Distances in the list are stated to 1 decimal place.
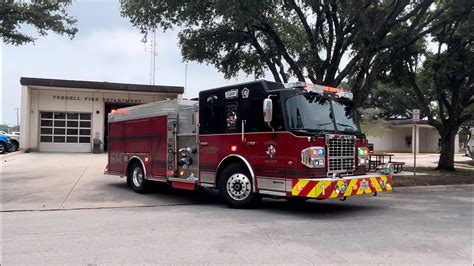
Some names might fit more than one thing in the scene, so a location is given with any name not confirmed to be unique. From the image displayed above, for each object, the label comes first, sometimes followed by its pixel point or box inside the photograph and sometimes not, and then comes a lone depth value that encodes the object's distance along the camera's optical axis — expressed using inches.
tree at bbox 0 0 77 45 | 573.6
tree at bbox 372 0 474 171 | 707.7
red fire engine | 338.6
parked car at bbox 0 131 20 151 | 1209.0
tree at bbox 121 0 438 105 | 558.6
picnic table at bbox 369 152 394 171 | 431.2
